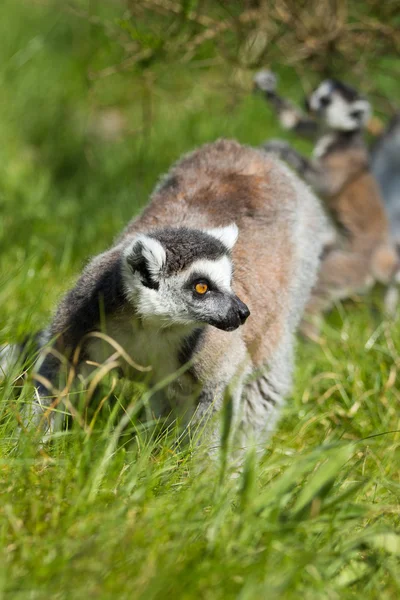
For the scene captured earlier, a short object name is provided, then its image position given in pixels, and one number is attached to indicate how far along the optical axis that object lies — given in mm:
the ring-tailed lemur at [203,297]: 6633
